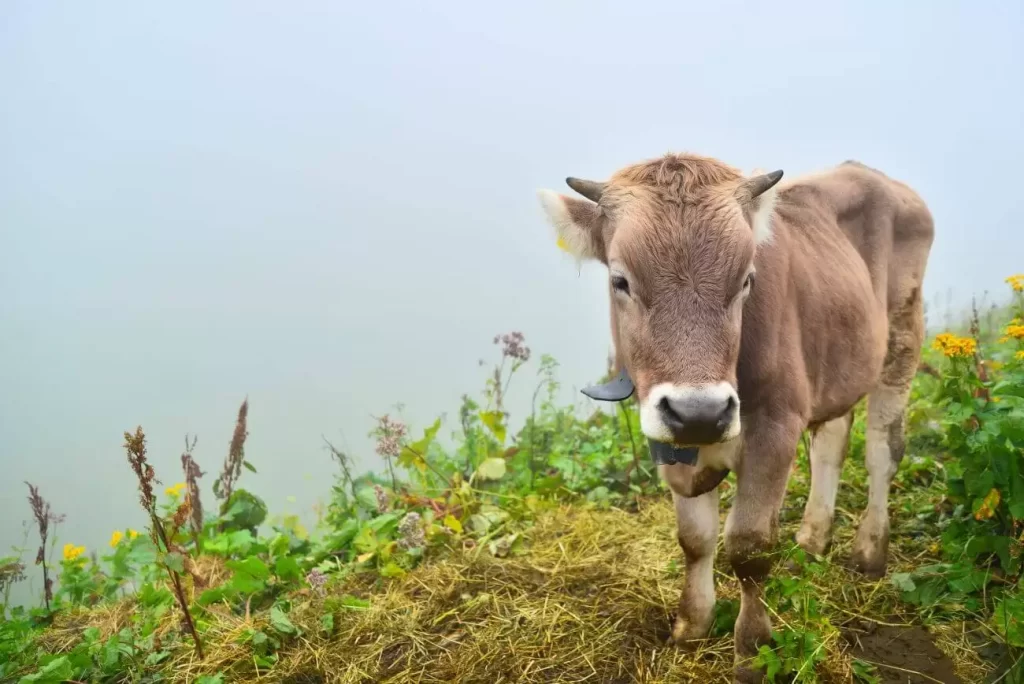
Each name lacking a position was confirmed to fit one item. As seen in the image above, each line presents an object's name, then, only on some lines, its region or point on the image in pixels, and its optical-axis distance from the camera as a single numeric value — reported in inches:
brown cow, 83.0
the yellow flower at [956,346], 105.7
